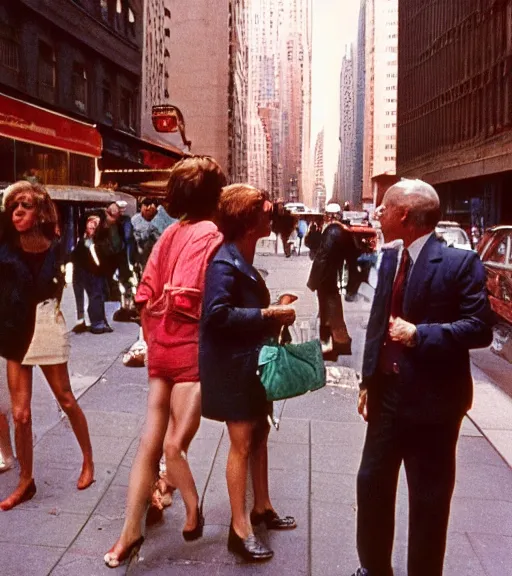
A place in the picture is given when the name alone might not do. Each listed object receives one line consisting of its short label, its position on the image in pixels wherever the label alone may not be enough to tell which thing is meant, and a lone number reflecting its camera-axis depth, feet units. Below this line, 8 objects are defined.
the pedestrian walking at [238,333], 11.85
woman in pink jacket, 12.46
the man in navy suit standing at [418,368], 10.16
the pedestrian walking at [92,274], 35.01
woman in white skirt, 14.70
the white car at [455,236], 62.18
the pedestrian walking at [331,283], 31.60
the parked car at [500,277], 32.89
